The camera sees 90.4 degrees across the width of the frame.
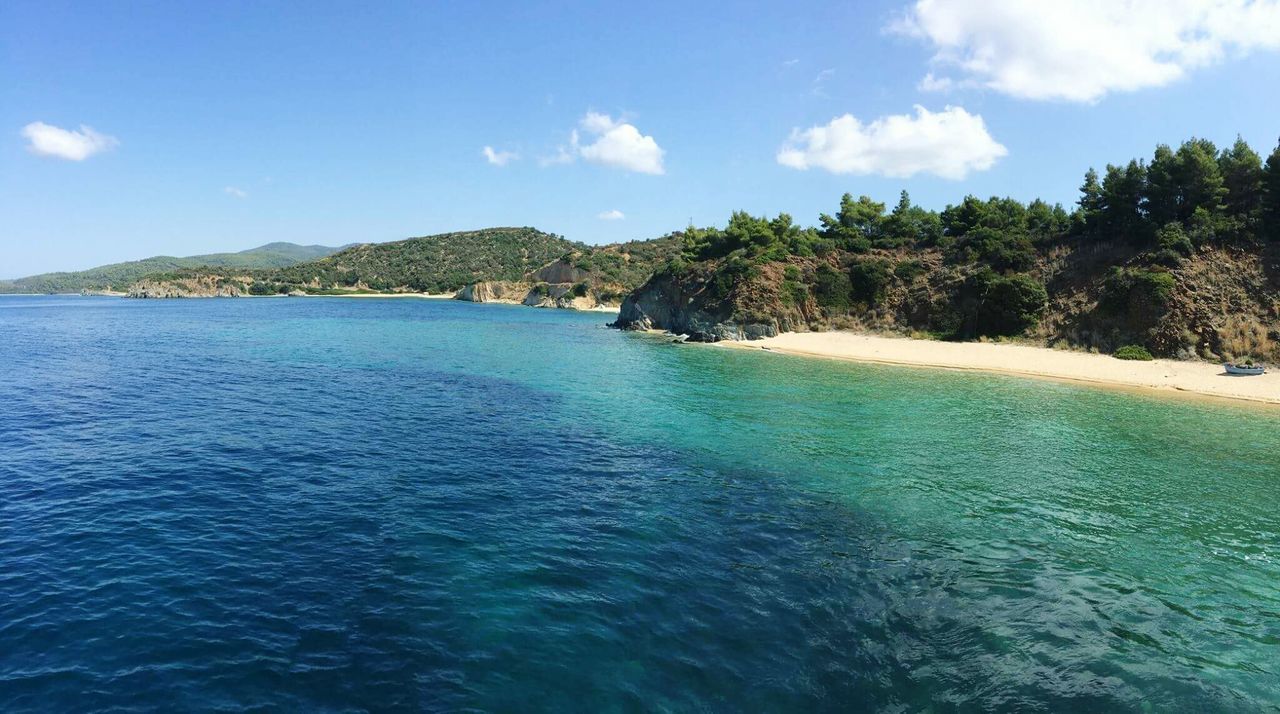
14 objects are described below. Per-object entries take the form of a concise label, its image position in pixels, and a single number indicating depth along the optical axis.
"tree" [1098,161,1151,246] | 56.28
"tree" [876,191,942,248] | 75.44
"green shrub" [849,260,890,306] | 69.25
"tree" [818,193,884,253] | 82.00
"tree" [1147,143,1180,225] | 55.41
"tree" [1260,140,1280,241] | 51.25
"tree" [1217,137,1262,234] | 53.78
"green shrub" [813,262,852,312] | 70.38
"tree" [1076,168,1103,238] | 61.31
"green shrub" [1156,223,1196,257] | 51.84
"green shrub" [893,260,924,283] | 68.81
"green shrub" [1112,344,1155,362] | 47.19
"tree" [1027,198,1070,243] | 65.44
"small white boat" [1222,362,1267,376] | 39.56
